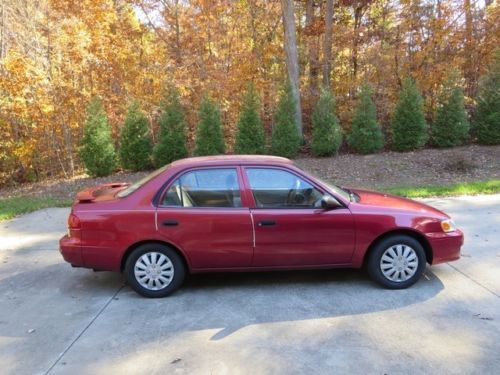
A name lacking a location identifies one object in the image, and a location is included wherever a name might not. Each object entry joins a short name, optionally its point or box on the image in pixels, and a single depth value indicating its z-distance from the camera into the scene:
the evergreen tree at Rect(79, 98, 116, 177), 13.31
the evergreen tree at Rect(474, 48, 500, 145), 13.46
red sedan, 4.50
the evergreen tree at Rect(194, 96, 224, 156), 13.23
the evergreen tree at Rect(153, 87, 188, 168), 13.09
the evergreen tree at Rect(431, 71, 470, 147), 13.47
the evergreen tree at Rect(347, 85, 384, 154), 13.41
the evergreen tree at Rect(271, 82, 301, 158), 13.51
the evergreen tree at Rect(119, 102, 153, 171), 13.31
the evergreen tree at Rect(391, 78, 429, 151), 13.36
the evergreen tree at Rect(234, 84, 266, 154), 13.36
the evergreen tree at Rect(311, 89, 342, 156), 13.34
